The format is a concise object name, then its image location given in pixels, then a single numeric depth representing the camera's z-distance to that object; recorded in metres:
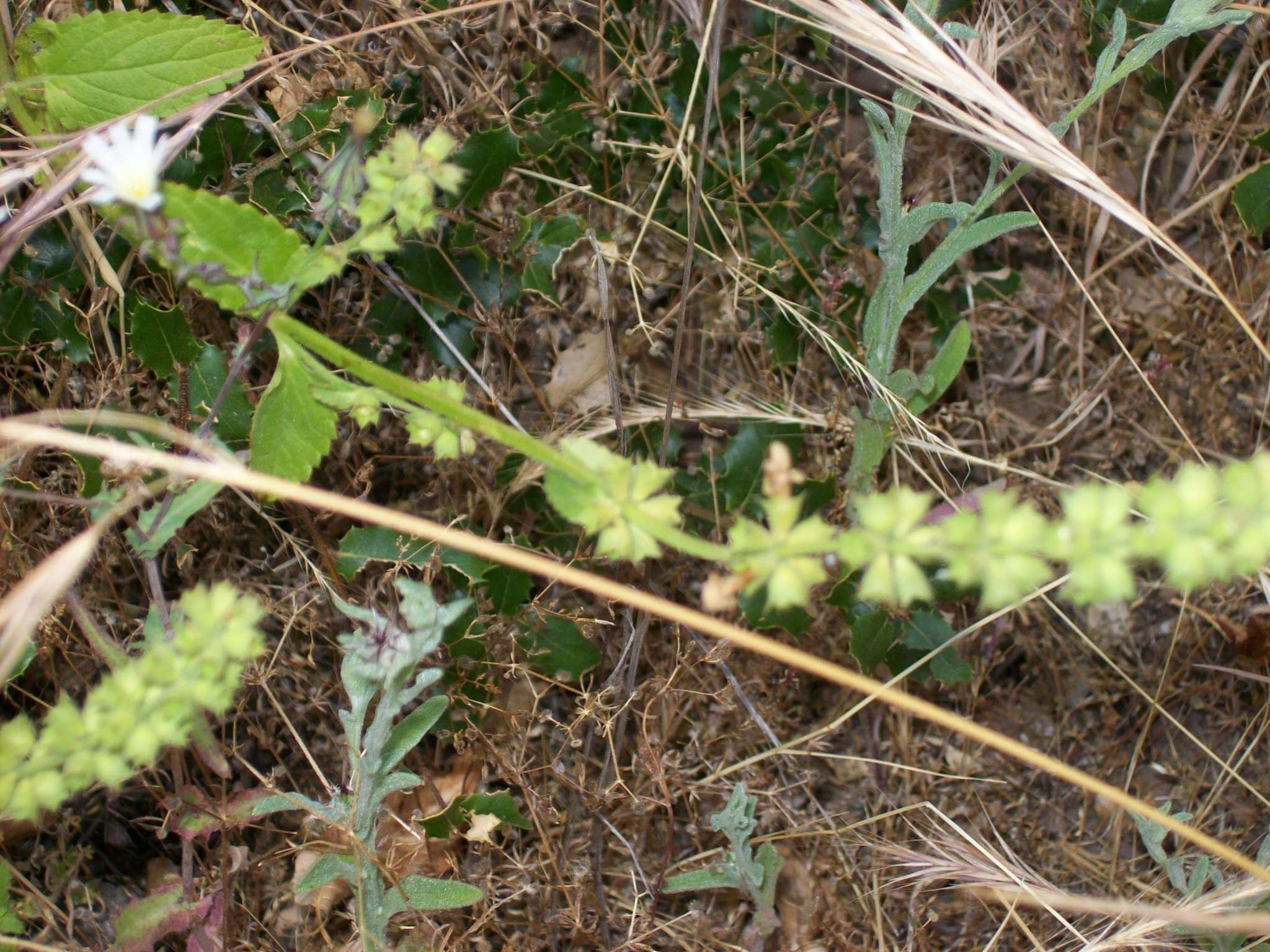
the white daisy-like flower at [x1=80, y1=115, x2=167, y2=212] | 0.27
